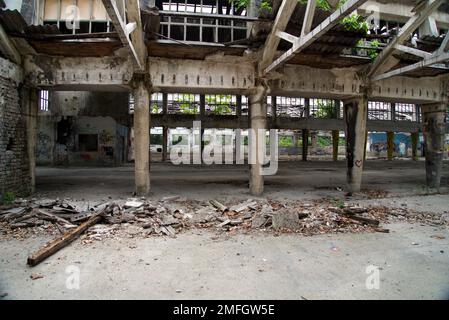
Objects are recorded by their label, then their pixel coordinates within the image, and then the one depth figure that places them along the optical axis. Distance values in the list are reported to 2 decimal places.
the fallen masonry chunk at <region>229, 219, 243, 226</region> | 6.03
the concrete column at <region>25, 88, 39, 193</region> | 8.09
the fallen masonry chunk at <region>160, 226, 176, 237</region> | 5.43
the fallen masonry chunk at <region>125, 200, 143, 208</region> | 6.79
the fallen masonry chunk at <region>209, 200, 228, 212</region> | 6.95
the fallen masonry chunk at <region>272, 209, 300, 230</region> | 5.79
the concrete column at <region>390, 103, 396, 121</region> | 30.66
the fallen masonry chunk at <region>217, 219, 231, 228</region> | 5.93
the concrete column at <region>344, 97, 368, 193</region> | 9.67
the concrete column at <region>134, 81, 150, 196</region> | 8.21
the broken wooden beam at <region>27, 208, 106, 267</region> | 3.95
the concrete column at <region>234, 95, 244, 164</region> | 23.52
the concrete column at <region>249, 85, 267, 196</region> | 8.84
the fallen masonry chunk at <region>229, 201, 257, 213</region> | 6.88
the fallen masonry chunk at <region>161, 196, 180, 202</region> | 7.86
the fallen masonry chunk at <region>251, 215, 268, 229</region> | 5.85
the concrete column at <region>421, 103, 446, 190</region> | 10.56
